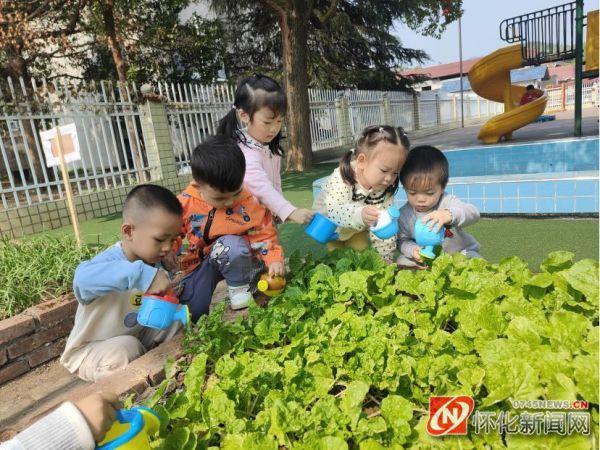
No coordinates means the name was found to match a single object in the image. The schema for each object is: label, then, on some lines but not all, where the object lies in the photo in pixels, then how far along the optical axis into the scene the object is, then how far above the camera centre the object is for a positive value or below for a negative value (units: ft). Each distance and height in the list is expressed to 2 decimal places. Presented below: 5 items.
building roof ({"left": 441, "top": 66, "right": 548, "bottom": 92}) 114.32 +5.85
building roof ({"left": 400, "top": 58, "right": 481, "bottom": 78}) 120.78 +11.66
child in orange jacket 7.12 -1.78
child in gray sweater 7.48 -1.60
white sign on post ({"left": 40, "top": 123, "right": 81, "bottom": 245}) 11.56 +0.31
